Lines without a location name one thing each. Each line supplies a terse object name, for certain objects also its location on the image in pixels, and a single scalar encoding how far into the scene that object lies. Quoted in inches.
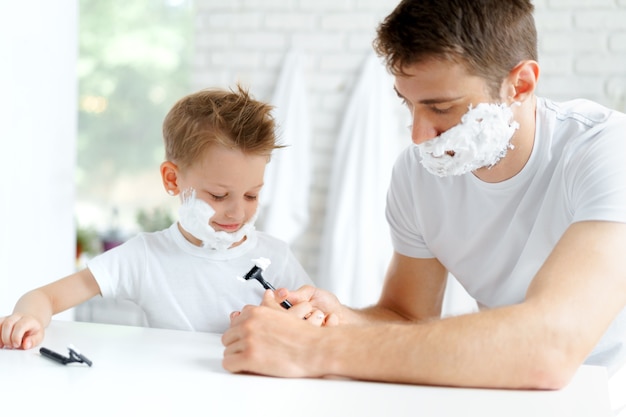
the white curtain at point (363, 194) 107.9
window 140.9
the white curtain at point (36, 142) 79.2
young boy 56.1
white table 32.5
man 36.3
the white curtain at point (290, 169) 111.0
